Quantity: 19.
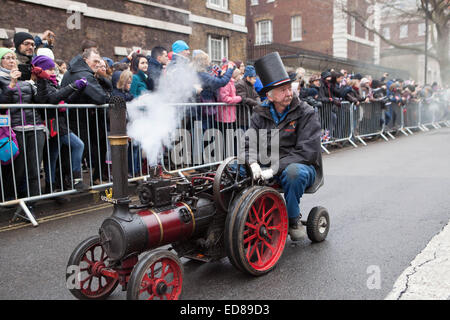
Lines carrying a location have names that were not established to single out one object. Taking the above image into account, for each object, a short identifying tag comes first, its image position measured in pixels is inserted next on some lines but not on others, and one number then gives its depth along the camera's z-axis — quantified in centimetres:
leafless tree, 3086
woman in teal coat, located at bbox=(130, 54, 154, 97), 685
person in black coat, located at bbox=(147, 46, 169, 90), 705
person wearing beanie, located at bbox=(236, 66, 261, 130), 857
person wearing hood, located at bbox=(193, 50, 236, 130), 717
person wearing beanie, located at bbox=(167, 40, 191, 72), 645
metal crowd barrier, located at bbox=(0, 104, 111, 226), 544
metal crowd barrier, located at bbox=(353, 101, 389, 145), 1330
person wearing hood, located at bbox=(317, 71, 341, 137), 1171
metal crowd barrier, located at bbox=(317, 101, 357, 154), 1162
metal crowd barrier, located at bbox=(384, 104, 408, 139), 1562
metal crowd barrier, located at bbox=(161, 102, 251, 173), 730
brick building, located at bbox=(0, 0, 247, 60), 1352
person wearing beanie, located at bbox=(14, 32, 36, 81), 681
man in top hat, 398
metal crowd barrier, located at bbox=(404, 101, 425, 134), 1697
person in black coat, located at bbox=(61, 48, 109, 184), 626
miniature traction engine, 287
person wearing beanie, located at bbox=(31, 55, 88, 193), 570
